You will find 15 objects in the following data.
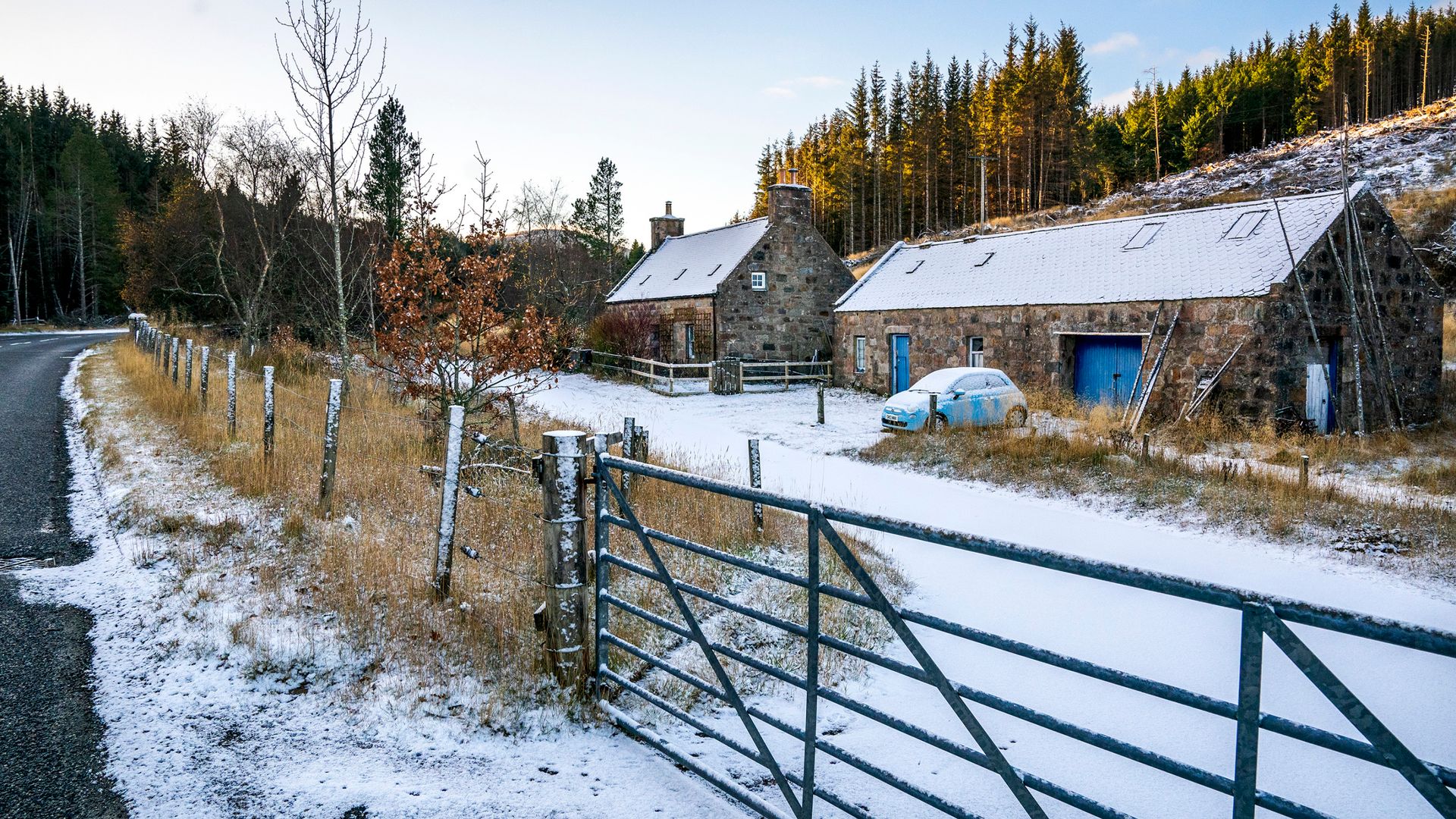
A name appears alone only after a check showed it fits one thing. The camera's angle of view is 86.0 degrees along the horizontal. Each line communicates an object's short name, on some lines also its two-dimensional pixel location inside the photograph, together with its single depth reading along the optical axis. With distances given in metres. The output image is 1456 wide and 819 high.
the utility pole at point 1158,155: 69.25
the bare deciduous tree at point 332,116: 10.66
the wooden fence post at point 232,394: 10.82
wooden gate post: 4.43
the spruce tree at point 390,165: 22.45
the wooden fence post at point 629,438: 8.73
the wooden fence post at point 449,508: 5.67
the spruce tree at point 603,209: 71.50
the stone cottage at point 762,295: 30.55
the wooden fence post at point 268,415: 9.16
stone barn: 16.80
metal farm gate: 1.79
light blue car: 16.95
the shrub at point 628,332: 32.50
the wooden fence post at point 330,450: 7.69
